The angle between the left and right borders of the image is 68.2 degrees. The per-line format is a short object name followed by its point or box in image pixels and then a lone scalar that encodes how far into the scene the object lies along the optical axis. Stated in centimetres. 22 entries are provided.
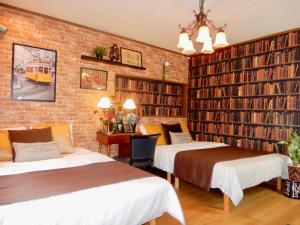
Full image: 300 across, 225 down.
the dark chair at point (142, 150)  326
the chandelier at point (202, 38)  260
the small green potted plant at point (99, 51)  411
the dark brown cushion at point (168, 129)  439
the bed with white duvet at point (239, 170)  272
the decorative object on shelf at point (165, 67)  529
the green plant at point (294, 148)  325
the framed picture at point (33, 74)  341
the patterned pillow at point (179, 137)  430
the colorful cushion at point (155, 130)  427
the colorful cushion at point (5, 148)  262
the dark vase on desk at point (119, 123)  419
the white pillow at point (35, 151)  259
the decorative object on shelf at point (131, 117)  439
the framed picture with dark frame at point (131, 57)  458
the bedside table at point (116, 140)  385
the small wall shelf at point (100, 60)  403
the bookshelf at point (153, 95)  475
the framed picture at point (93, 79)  407
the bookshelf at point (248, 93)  405
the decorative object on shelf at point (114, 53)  439
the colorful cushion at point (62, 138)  310
